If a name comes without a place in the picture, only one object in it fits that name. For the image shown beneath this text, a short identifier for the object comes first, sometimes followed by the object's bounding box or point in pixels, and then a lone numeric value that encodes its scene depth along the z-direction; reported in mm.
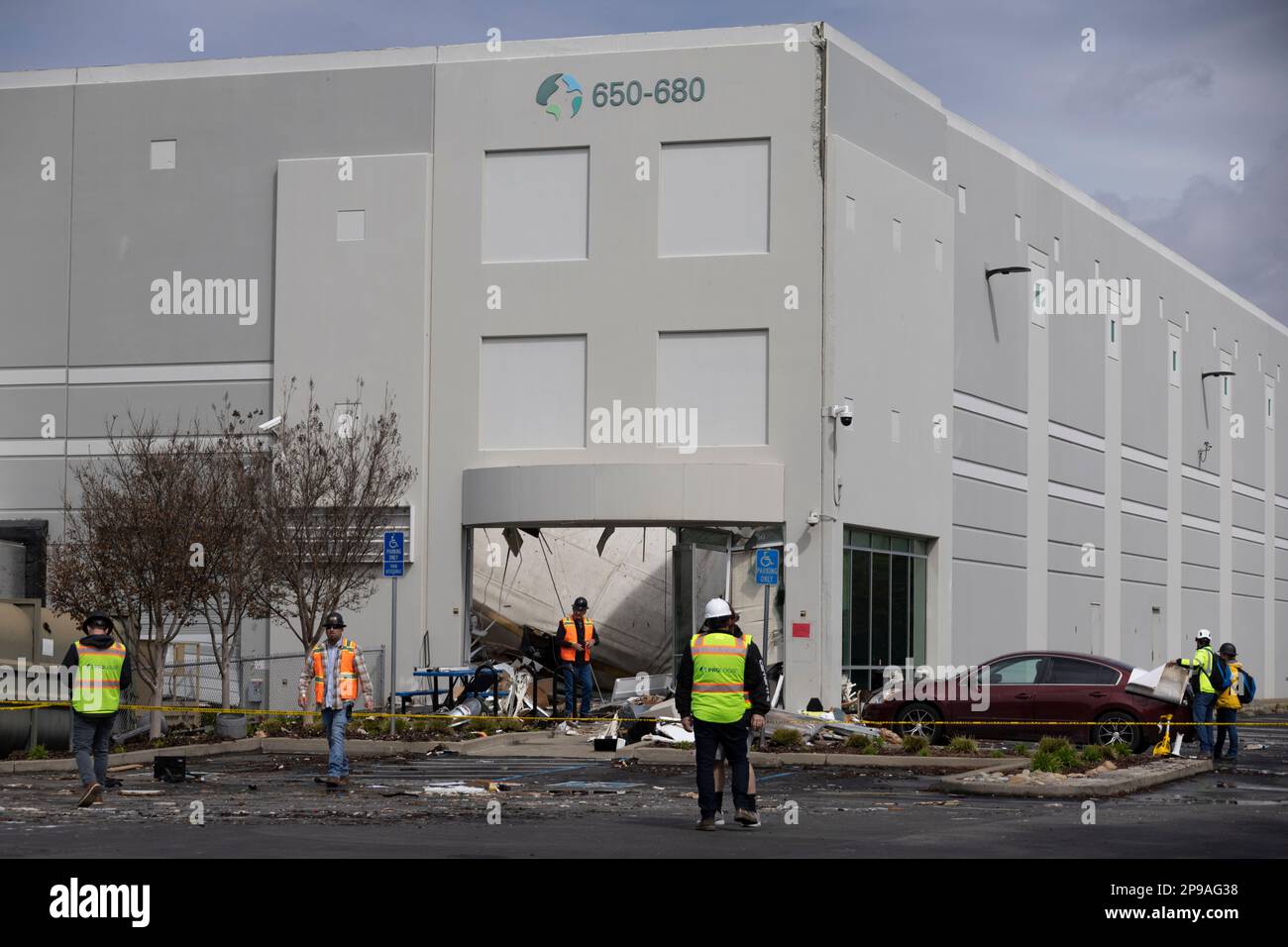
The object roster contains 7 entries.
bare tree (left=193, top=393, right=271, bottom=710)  27891
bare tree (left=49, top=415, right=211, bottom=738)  27141
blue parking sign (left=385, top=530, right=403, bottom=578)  26891
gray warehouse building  35094
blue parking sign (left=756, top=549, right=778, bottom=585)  28500
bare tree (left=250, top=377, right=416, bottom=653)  32281
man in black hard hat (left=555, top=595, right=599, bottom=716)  30016
